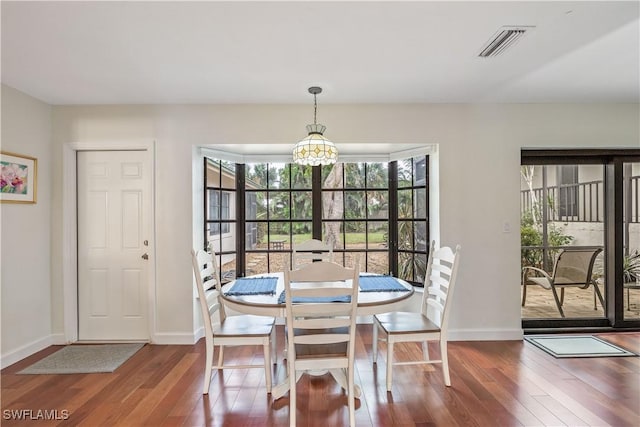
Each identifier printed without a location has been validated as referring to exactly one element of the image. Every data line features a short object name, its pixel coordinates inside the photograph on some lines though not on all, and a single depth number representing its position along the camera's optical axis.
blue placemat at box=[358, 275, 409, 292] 2.51
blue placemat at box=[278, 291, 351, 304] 2.20
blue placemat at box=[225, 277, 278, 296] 2.44
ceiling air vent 2.13
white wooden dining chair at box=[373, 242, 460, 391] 2.47
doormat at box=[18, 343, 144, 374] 2.85
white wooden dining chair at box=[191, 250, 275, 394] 2.38
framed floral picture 2.95
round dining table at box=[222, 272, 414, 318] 2.16
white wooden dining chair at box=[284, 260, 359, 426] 1.94
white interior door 3.53
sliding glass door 3.72
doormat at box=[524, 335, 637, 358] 3.11
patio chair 3.78
